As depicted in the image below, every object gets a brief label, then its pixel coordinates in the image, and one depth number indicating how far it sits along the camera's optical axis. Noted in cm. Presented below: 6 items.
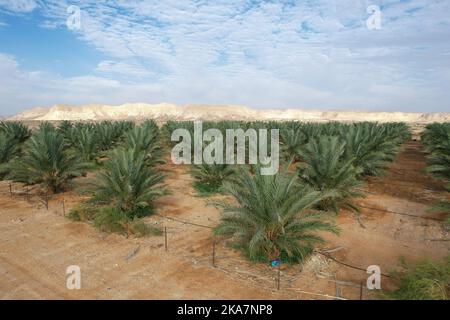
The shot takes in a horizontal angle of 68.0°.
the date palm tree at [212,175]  1102
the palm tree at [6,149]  1230
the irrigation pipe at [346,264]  522
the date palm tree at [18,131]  1717
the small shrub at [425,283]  412
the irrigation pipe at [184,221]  765
